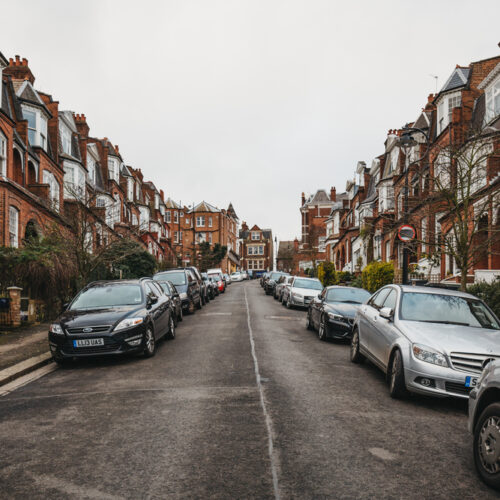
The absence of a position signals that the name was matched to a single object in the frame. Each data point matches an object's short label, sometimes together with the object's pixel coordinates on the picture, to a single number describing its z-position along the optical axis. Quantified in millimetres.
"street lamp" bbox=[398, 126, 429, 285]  15131
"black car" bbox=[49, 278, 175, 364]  8977
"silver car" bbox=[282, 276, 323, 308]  21938
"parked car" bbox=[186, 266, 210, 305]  23202
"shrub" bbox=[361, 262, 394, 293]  24697
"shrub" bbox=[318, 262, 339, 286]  37844
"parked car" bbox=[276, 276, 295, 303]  25392
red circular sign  13703
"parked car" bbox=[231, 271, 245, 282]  76838
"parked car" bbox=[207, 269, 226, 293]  38062
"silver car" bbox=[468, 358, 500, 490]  3768
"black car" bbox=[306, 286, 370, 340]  11930
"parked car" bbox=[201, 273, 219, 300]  28141
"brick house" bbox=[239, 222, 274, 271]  124125
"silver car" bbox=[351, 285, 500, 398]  5988
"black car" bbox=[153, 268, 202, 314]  19469
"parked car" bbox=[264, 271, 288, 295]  35462
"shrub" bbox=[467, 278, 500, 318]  12477
